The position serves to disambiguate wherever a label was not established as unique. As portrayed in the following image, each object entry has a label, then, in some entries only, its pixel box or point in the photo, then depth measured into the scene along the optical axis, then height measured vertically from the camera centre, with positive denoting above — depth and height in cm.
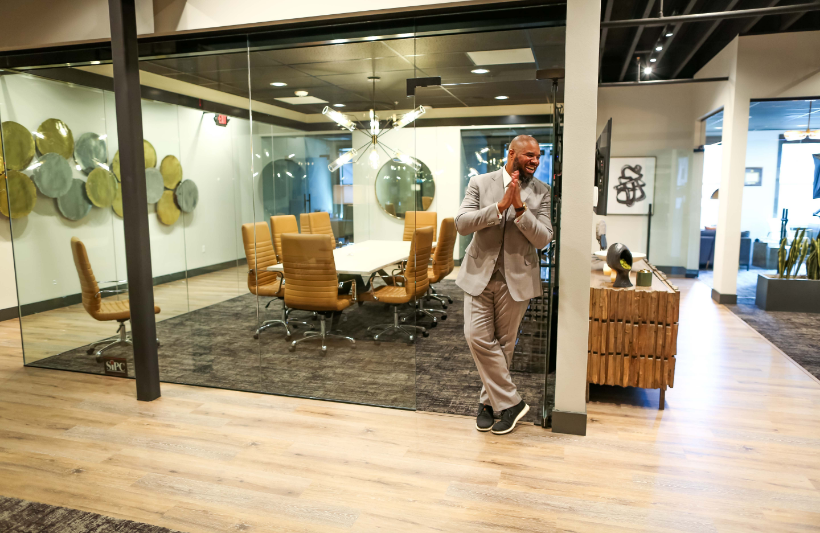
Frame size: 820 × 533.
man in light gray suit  275 -37
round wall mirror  311 +7
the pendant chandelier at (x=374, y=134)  313 +39
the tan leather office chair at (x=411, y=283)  325 -59
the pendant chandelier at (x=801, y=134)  733 +87
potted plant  601 -102
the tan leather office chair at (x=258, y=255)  357 -39
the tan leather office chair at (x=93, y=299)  408 -78
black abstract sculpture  326 -41
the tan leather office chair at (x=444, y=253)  310 -34
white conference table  329 -38
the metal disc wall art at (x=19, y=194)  409 +5
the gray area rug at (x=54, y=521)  212 -133
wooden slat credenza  317 -85
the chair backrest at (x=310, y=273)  360 -53
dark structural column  322 +2
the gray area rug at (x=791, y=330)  438 -134
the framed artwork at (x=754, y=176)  818 +30
